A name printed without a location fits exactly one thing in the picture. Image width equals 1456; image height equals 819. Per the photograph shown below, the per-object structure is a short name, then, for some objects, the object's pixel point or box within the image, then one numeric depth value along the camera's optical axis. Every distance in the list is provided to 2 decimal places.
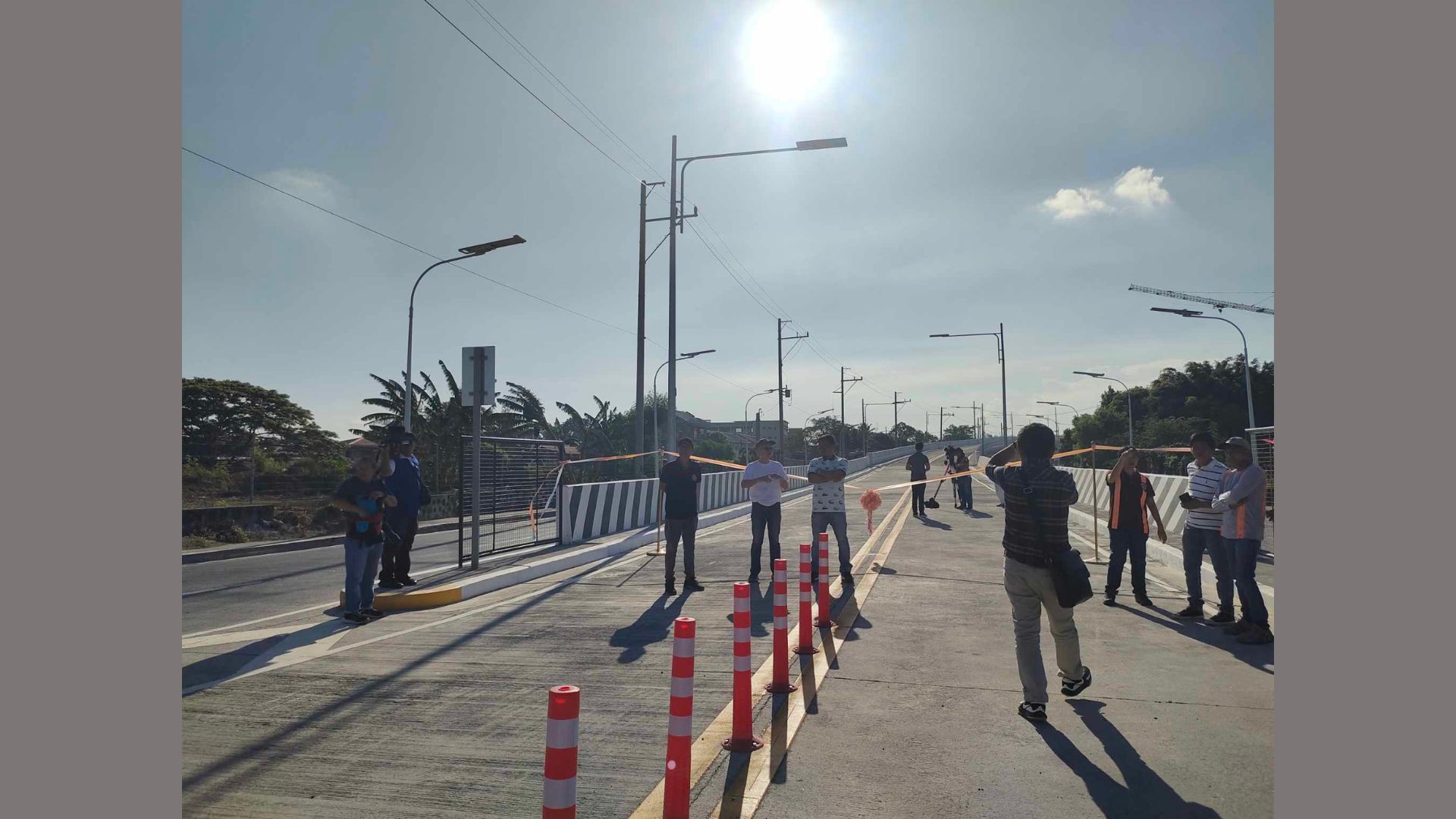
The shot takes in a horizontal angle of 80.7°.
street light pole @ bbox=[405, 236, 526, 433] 24.45
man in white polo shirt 10.66
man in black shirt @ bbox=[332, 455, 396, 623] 8.59
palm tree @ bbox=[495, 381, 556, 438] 43.03
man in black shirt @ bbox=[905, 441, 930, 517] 21.58
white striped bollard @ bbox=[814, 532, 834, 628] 7.76
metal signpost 12.30
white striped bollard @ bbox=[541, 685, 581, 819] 2.63
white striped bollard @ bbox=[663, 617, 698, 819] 3.59
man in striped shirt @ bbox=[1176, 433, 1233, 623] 8.27
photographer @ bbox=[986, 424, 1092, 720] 5.38
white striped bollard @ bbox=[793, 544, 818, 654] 6.61
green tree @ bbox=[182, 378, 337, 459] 34.78
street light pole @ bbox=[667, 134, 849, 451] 24.03
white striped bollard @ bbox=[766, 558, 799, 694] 5.66
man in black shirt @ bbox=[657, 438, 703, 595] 10.64
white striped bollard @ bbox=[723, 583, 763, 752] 4.71
